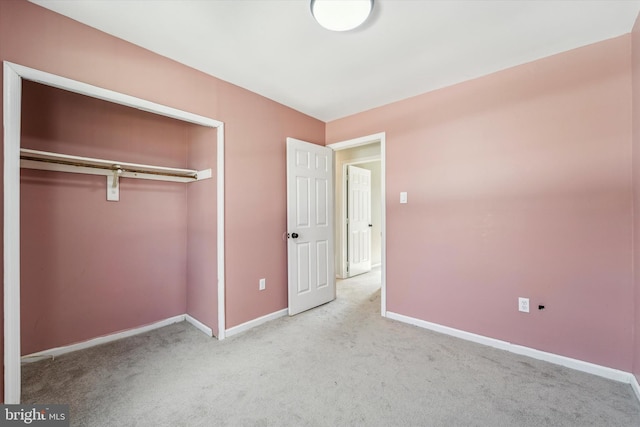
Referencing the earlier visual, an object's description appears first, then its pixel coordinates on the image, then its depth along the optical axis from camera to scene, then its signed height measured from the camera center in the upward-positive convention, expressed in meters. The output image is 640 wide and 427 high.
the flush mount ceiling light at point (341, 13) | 1.46 +1.19
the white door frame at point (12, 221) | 1.40 -0.02
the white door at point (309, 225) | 2.98 -0.12
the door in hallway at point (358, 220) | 4.62 -0.10
